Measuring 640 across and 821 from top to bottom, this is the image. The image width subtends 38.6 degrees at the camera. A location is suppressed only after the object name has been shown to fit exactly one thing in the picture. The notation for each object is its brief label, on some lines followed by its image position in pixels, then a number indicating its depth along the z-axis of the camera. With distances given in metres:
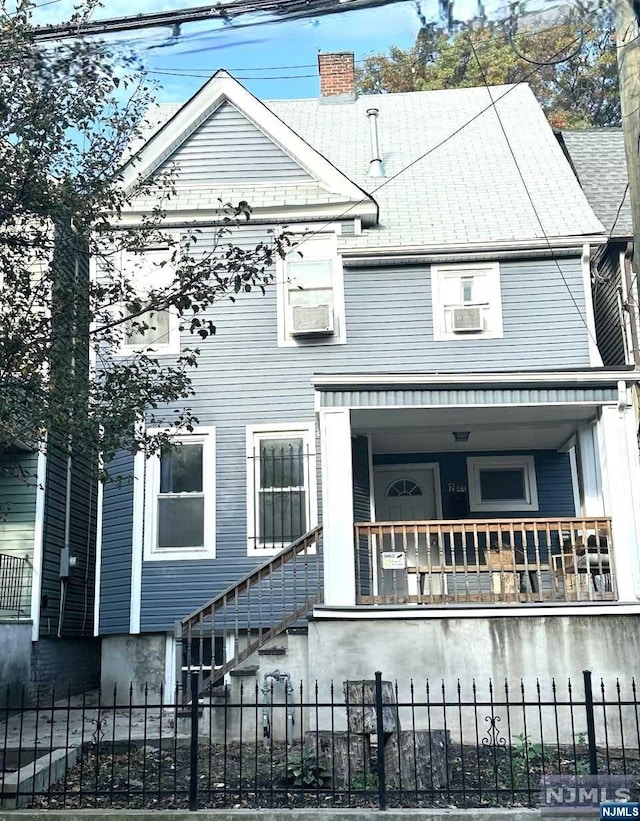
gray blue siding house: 11.09
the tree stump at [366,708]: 7.39
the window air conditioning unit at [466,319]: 13.49
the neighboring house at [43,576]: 12.63
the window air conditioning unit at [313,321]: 13.34
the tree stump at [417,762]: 7.32
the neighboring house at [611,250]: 14.29
